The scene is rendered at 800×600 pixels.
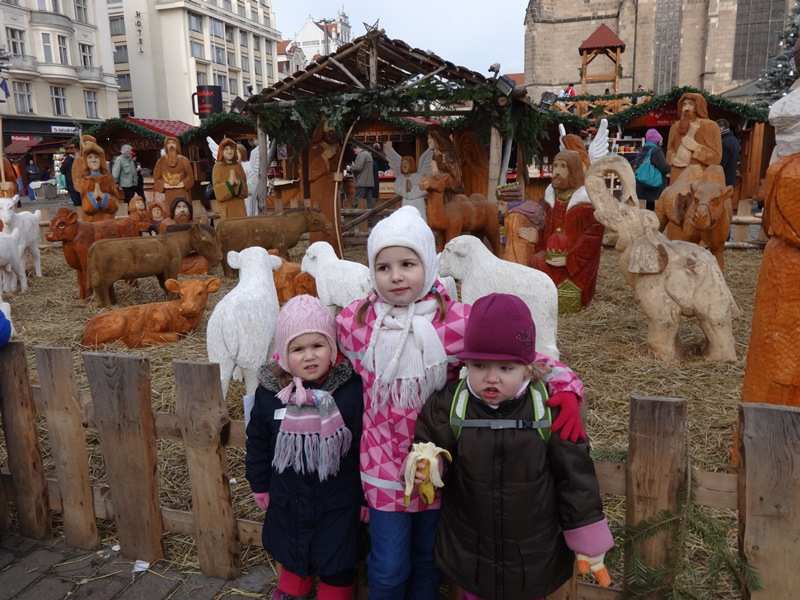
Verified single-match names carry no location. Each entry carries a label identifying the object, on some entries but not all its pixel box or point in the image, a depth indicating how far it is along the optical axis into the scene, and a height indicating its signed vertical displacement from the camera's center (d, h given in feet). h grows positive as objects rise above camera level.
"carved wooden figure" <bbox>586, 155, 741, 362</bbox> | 14.73 -2.56
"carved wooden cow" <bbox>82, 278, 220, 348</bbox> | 18.15 -3.98
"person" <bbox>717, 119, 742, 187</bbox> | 34.17 +1.24
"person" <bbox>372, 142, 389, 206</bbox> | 49.64 -0.05
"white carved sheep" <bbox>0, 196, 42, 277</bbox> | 26.81 -1.53
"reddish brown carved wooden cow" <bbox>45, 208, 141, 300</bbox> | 24.04 -1.87
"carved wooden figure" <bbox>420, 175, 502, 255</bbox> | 25.30 -1.31
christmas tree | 40.78 +7.16
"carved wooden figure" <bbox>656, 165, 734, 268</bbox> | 18.76 -1.01
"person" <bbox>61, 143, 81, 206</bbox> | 48.70 +1.68
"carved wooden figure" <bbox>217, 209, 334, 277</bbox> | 27.20 -2.03
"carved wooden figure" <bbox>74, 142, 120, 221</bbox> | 30.45 +0.11
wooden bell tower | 70.24 +15.42
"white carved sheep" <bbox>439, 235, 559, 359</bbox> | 12.62 -2.12
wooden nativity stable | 25.49 +3.34
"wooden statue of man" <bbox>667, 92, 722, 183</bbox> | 22.91 +1.53
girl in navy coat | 6.77 -3.01
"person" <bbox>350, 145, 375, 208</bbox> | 47.11 +0.82
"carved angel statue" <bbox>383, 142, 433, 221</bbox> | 29.78 +0.40
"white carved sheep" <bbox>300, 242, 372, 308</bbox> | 13.51 -2.08
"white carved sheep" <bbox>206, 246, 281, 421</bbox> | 10.59 -2.54
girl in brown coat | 5.69 -2.81
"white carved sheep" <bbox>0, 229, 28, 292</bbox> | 24.94 -3.01
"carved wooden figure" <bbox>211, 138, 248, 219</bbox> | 32.81 +0.25
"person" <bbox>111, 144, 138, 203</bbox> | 44.11 +1.27
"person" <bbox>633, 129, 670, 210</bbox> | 32.42 +0.70
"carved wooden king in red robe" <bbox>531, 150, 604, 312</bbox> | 19.38 -1.96
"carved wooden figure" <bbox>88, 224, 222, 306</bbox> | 21.83 -2.64
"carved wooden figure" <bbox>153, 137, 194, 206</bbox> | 35.37 +0.87
